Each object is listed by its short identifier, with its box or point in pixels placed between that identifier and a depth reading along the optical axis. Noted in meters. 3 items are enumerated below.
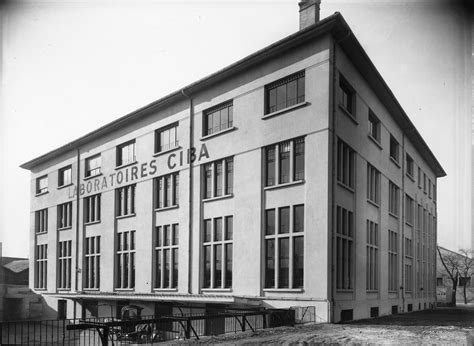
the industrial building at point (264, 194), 21.94
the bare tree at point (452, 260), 71.01
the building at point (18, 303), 42.97
